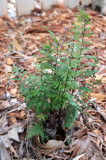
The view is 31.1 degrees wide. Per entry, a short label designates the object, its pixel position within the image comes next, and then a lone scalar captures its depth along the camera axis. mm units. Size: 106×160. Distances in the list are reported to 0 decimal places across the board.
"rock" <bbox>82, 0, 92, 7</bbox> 3152
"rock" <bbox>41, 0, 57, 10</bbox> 2862
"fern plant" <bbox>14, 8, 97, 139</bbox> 947
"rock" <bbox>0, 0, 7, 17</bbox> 2385
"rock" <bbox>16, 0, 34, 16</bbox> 2603
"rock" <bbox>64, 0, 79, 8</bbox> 3051
